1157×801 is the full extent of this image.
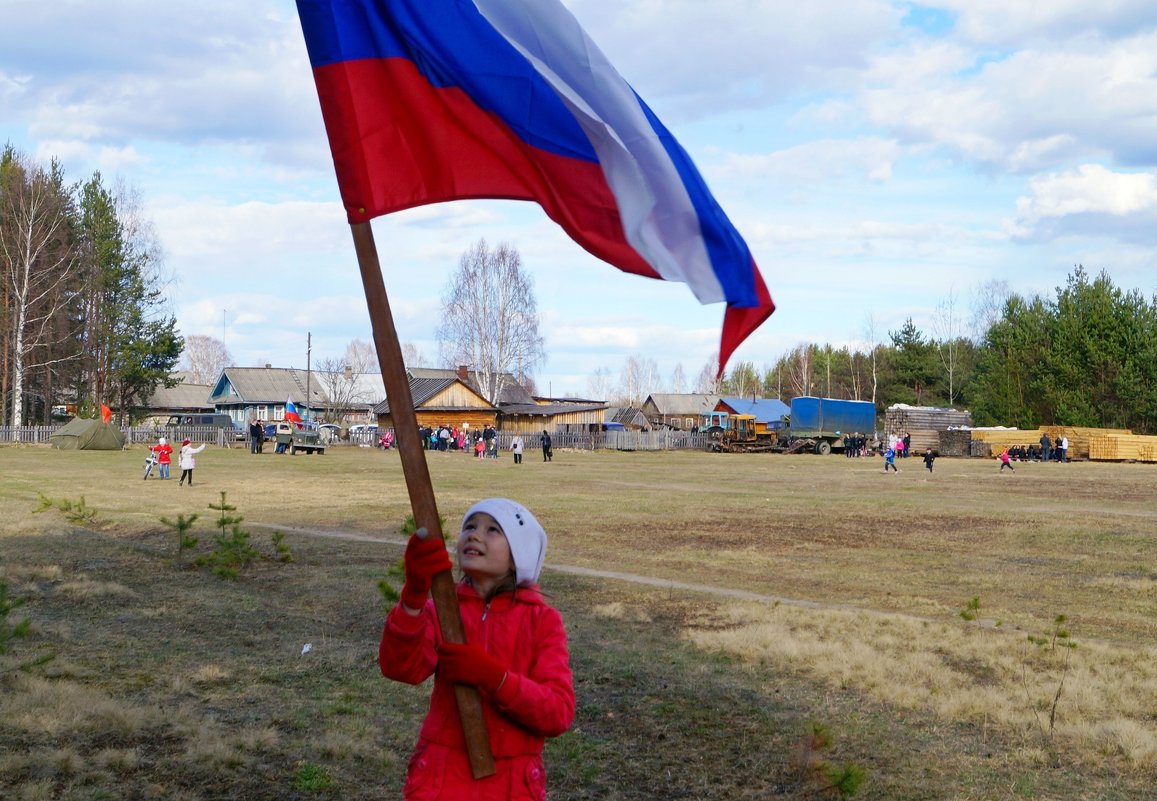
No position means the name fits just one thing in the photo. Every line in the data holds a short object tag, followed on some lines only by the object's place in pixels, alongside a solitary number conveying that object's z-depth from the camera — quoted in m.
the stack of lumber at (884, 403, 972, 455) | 73.50
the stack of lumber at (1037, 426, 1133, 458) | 66.25
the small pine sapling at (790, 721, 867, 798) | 5.79
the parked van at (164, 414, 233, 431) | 79.50
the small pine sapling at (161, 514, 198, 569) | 14.08
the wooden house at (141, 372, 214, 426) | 123.74
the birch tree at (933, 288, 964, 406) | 103.81
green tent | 59.28
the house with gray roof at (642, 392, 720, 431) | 148.38
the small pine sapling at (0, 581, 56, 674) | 7.00
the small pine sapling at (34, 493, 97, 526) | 19.33
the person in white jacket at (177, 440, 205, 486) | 31.05
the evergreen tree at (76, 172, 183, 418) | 74.50
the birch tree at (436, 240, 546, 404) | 80.88
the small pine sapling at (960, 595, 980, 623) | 9.76
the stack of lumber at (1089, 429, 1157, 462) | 64.38
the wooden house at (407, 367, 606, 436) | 85.50
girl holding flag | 3.36
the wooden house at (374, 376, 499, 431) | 83.62
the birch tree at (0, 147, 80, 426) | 64.38
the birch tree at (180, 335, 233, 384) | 179.75
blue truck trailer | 72.75
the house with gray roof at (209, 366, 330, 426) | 108.81
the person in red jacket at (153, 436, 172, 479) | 34.50
